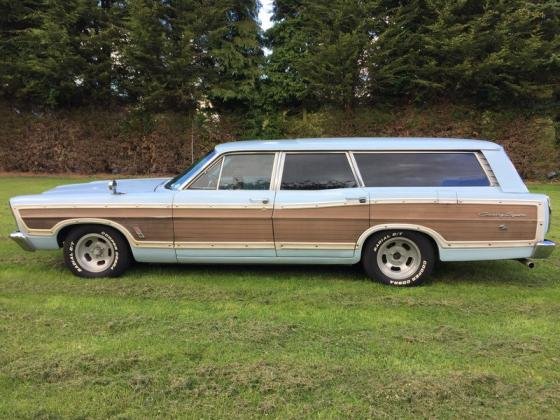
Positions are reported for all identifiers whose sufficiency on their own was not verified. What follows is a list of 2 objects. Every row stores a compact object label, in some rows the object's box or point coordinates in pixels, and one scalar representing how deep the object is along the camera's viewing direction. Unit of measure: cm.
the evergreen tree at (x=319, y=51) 1778
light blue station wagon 540
